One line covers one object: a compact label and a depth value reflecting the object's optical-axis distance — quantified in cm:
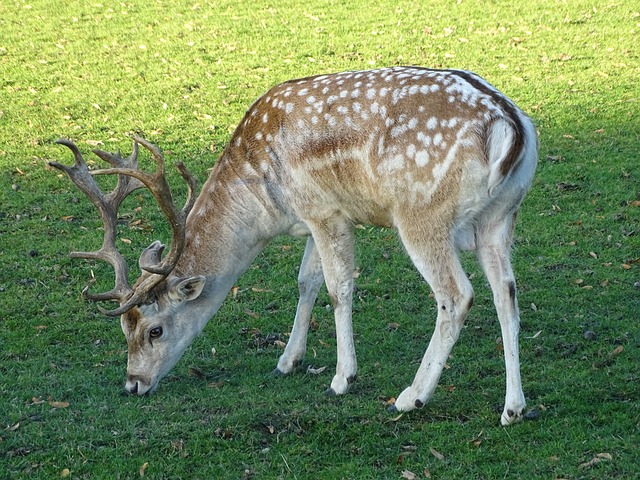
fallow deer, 1259
